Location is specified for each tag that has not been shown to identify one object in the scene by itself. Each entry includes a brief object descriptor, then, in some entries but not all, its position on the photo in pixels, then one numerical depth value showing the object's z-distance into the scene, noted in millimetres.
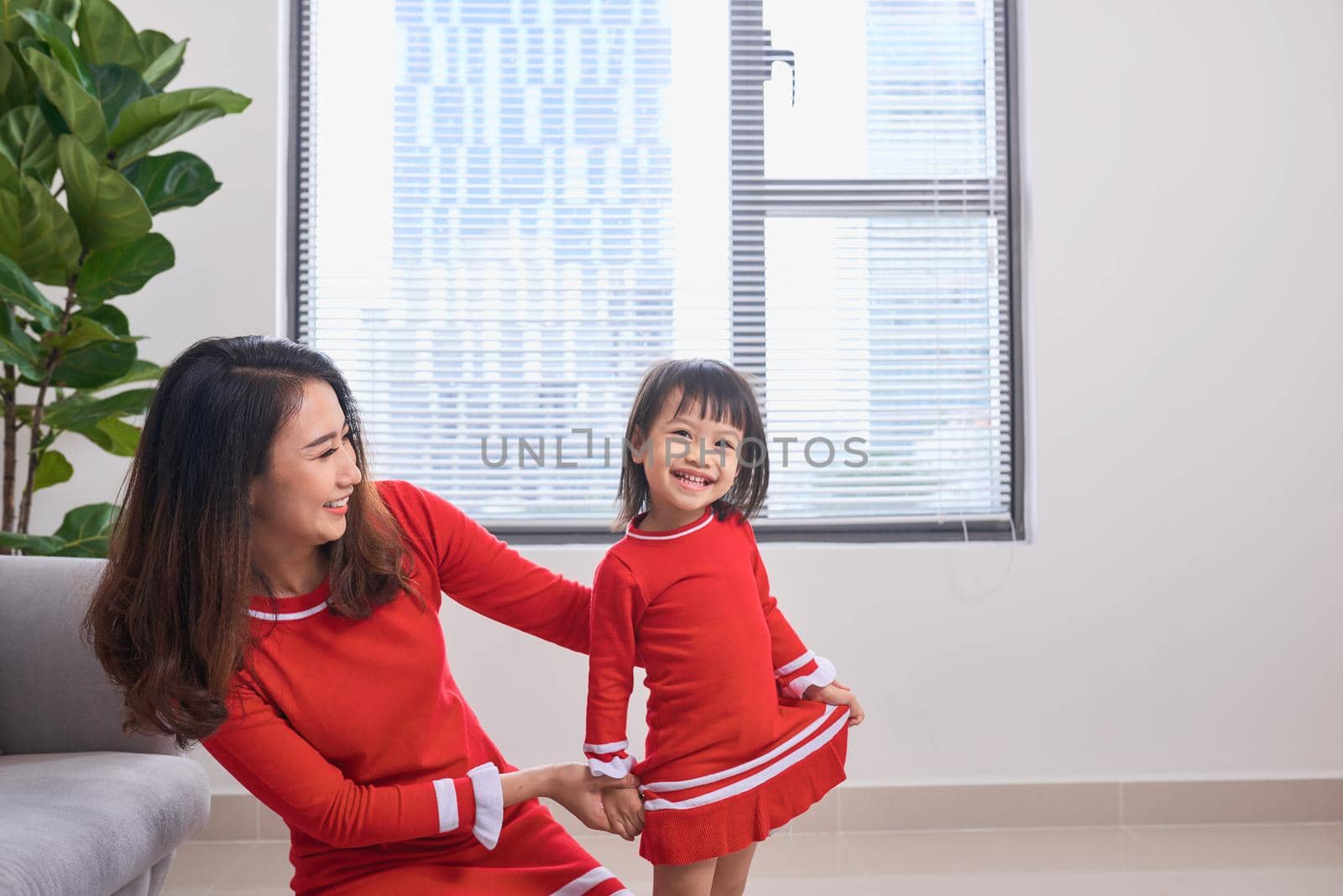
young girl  1286
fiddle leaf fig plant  1874
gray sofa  1314
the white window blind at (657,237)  2697
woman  1060
